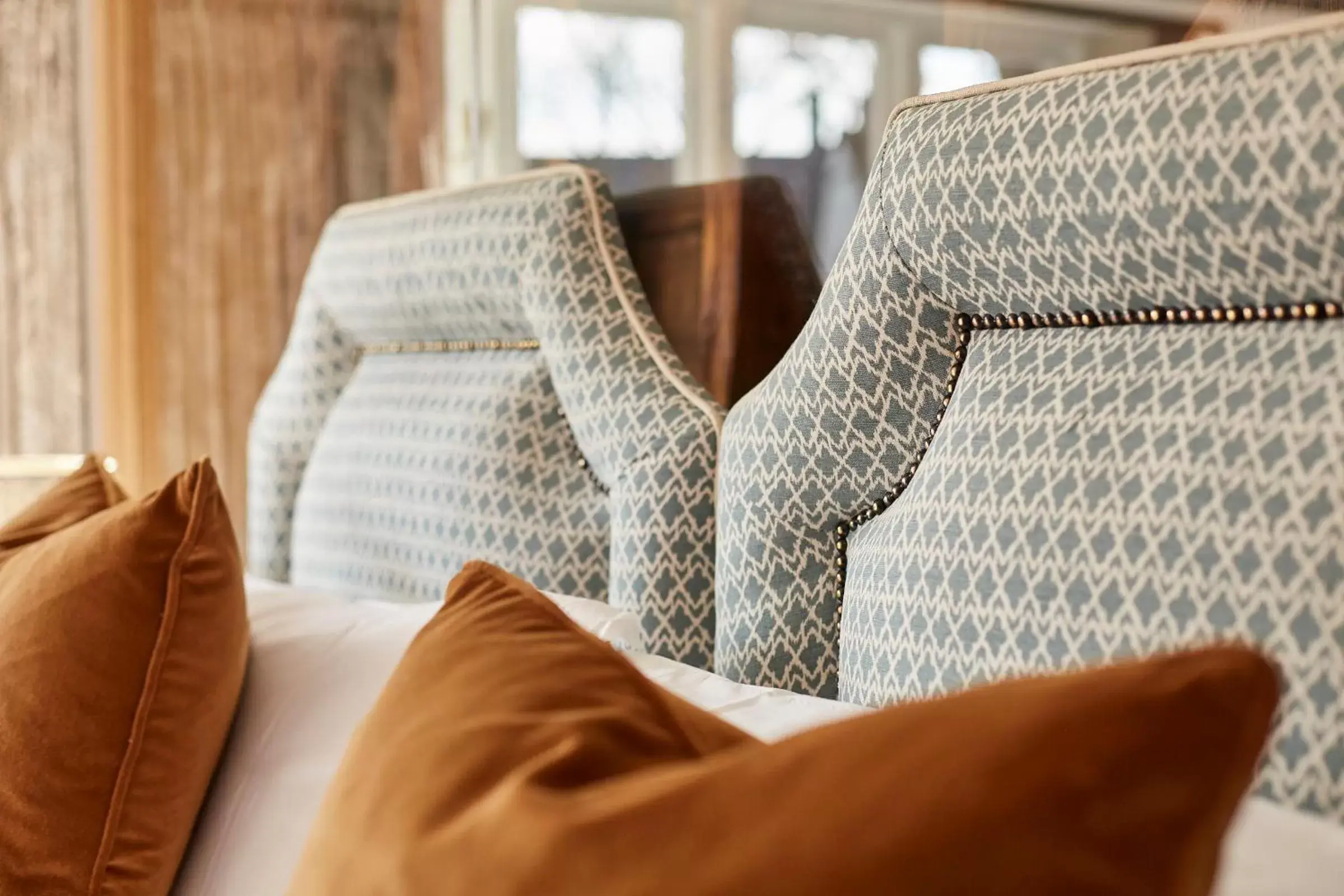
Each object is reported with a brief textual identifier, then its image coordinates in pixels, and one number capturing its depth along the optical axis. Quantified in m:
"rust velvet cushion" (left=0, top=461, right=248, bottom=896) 0.91
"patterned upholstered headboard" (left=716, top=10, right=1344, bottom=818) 0.65
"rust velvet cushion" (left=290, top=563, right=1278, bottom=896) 0.42
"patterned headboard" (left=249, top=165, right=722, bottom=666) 1.18
